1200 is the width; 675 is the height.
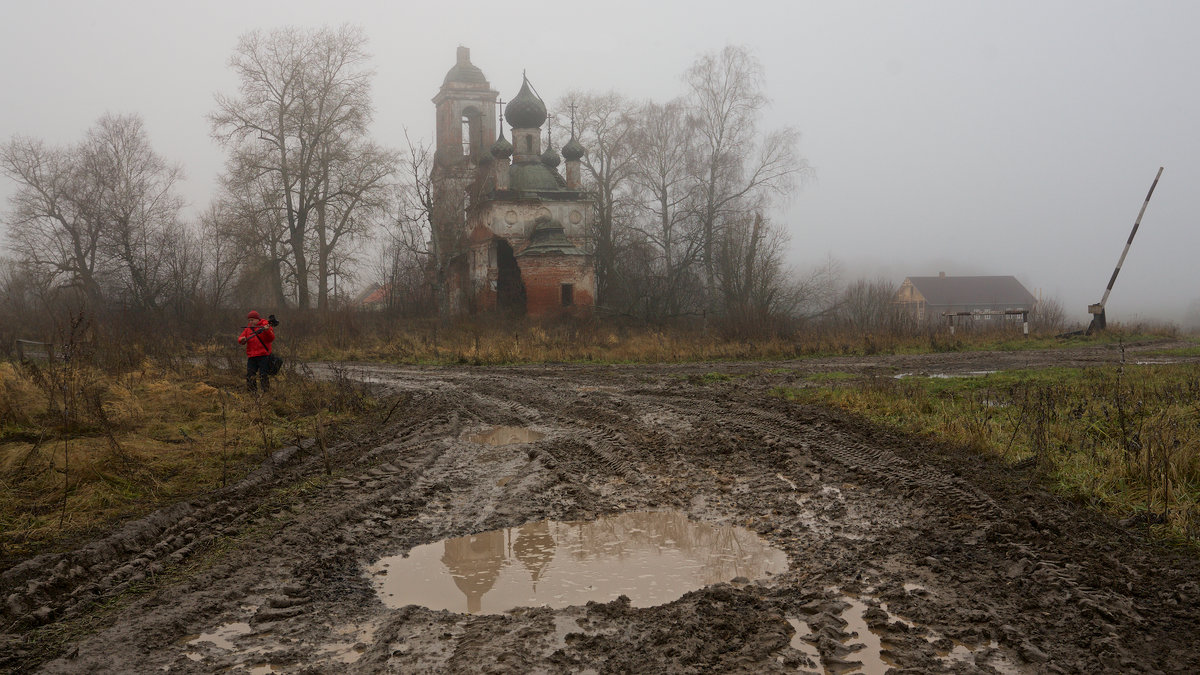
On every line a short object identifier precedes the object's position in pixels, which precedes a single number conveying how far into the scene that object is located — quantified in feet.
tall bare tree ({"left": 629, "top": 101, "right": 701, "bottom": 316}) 132.77
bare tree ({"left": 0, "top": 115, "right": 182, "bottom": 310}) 135.95
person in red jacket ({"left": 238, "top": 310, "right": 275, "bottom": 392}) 44.52
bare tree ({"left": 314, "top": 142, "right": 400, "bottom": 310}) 130.82
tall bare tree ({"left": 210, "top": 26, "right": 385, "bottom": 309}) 128.47
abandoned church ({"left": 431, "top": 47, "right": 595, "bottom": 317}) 125.18
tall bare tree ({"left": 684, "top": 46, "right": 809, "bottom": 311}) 126.41
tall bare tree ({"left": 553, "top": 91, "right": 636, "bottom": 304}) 142.82
